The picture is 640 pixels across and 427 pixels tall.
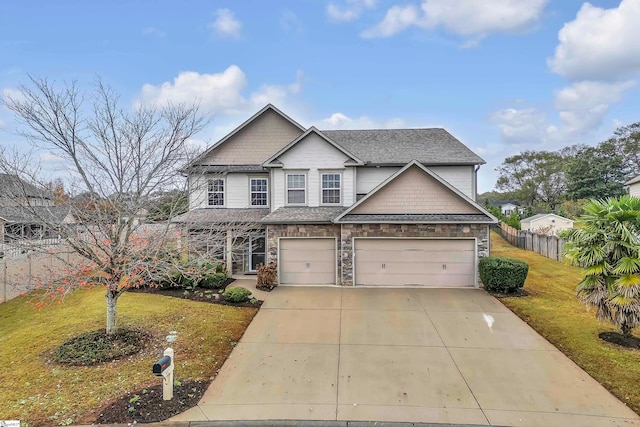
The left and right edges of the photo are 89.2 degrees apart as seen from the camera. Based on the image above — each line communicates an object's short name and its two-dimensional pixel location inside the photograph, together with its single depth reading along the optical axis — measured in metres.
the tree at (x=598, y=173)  42.91
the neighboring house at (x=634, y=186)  22.07
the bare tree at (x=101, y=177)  7.22
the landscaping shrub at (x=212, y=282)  12.66
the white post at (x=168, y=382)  5.34
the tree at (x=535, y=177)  51.69
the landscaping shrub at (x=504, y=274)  11.64
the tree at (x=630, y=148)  43.56
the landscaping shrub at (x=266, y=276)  12.78
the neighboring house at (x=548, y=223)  30.09
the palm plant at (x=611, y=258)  7.27
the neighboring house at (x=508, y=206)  70.44
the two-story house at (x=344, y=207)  12.88
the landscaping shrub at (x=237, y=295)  11.02
